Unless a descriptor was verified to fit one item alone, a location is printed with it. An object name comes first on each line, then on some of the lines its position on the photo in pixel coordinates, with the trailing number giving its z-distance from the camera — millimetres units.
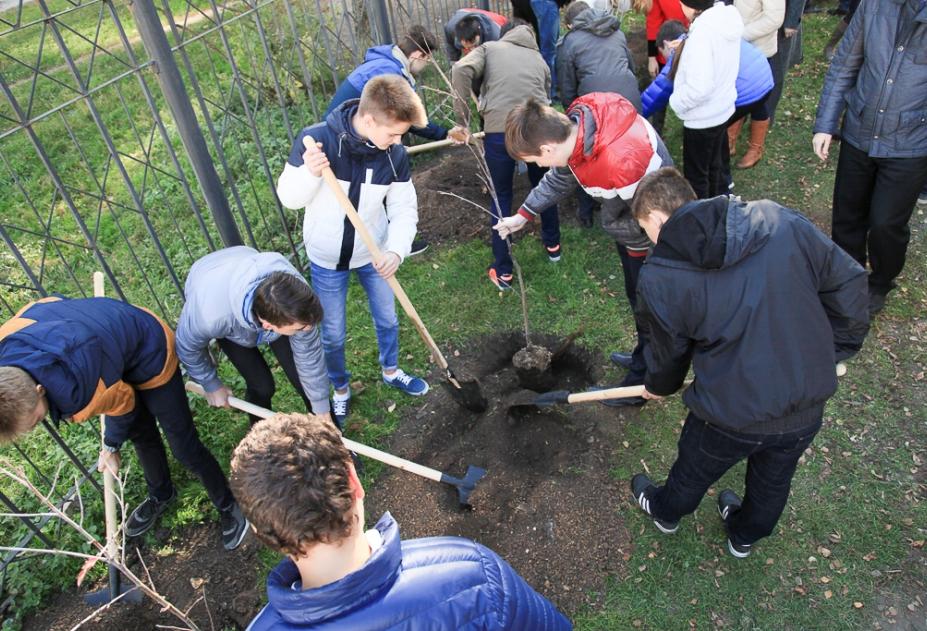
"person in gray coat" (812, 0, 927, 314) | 3422
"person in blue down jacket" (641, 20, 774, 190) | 4848
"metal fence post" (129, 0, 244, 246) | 3580
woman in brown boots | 5234
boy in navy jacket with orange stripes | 2420
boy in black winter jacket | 2125
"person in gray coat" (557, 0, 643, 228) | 4762
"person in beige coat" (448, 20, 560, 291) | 4582
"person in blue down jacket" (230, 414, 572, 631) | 1407
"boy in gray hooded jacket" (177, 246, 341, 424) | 2781
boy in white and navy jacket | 3146
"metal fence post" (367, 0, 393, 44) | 6301
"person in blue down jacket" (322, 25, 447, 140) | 4555
